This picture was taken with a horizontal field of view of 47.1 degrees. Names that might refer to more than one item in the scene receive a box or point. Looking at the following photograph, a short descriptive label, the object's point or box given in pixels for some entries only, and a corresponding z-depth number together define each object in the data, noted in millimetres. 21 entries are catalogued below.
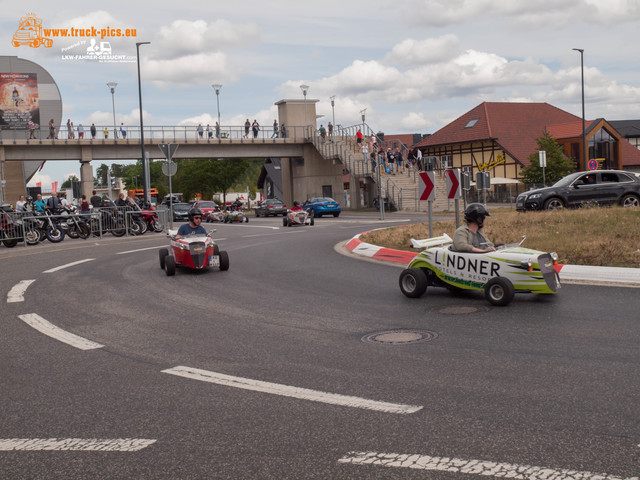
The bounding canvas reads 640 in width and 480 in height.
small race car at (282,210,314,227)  34938
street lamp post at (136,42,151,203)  38688
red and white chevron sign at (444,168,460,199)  15641
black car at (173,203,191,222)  49166
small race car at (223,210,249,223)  45188
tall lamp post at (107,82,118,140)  56312
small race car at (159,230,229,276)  14484
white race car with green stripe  9320
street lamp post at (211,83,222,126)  72512
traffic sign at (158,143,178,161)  31467
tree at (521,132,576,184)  50750
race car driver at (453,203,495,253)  9984
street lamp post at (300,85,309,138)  63750
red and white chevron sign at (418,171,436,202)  16453
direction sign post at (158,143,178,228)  31156
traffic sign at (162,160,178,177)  31036
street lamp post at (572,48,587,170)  45469
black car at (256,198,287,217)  55594
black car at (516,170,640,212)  24453
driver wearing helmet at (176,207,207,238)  14914
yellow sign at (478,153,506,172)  59406
